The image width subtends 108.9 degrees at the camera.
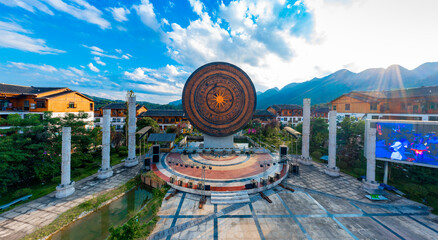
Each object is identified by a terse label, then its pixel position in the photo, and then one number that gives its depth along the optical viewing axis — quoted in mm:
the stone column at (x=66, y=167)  16297
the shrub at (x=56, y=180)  18950
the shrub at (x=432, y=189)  16725
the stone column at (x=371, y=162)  18406
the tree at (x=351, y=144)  24906
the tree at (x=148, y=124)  39906
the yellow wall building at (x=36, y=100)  25062
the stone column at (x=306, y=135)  26953
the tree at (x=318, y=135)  33625
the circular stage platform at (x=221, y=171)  17897
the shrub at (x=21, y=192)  15480
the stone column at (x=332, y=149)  22130
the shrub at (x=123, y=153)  30203
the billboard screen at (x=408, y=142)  16953
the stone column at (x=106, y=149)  20812
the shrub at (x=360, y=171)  22109
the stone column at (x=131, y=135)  25172
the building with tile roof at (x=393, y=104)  30109
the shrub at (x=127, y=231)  9875
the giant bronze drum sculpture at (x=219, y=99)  29203
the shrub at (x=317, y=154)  30591
